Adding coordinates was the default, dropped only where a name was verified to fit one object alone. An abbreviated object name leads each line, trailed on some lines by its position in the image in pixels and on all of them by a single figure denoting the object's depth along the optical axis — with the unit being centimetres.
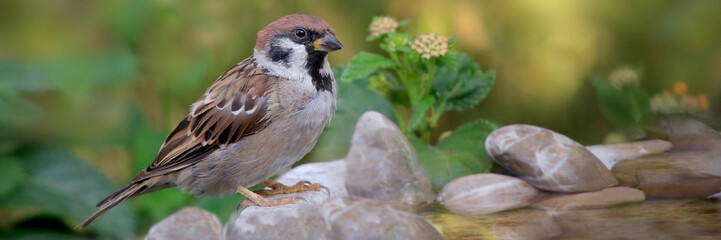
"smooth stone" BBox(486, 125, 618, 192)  495
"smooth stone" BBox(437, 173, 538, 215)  472
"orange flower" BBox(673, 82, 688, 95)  652
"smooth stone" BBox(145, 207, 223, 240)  391
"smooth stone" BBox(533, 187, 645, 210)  468
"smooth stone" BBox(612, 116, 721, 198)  481
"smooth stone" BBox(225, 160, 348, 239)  351
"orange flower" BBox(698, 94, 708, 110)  632
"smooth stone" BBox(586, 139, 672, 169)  536
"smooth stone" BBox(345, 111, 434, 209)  479
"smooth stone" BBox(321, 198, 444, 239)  385
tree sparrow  348
